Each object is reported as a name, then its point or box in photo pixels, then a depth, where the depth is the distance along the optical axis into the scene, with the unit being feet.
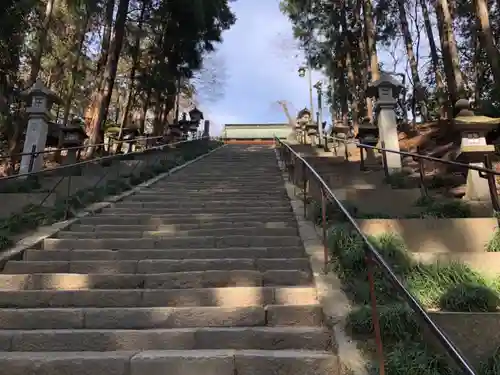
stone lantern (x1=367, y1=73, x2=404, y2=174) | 32.78
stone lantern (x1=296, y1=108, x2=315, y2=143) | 64.40
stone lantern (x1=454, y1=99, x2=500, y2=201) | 22.33
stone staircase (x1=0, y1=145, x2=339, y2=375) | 10.91
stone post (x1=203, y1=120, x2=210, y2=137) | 80.68
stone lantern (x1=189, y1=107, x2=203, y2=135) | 67.51
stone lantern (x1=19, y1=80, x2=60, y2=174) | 34.83
